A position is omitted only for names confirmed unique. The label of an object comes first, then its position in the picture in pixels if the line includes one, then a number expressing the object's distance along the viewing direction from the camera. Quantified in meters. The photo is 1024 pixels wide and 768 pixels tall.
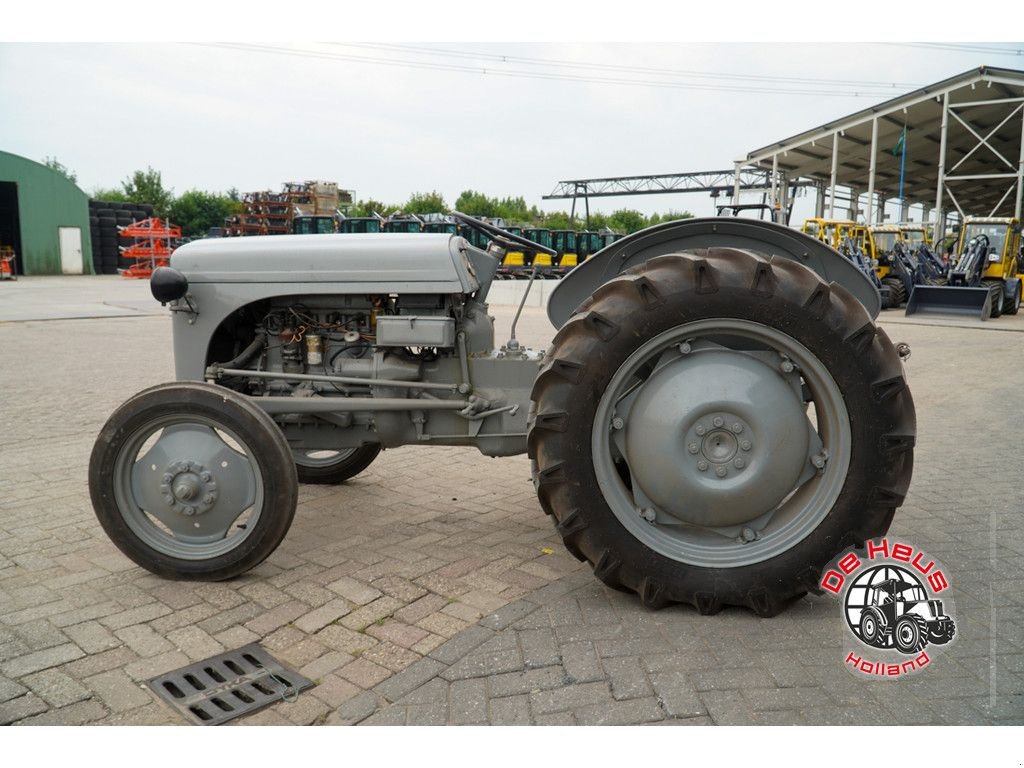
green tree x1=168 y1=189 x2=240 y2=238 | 56.03
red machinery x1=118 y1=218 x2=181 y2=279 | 32.56
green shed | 33.00
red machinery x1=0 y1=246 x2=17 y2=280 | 29.09
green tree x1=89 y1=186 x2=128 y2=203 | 58.66
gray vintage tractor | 2.74
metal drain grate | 2.32
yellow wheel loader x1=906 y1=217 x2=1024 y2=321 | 17.77
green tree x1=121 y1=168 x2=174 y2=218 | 55.88
